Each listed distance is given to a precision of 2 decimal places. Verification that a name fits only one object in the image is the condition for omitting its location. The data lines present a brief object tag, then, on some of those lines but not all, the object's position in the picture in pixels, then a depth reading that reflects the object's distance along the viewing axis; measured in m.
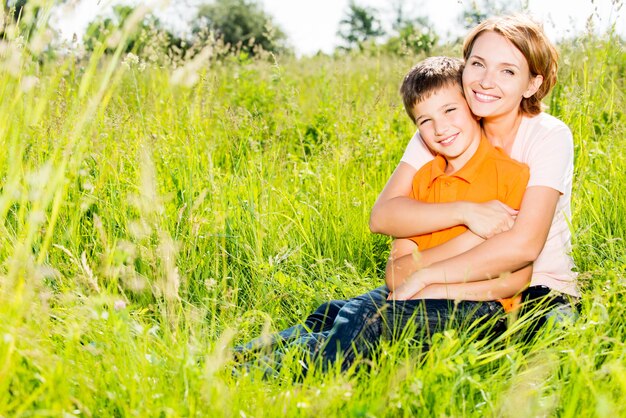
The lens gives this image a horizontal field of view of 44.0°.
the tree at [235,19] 31.41
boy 2.63
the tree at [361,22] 39.12
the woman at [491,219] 2.47
